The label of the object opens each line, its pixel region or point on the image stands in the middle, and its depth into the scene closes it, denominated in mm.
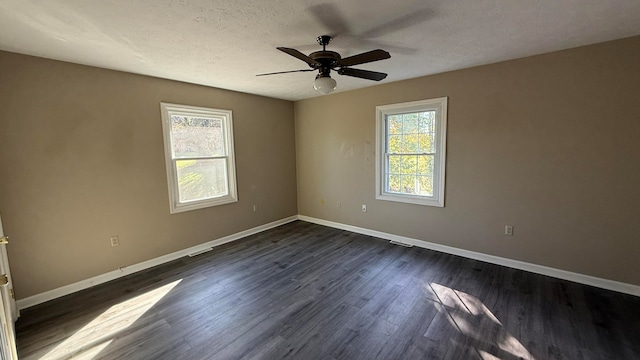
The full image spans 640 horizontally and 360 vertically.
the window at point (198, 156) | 3670
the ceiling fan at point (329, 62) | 2098
